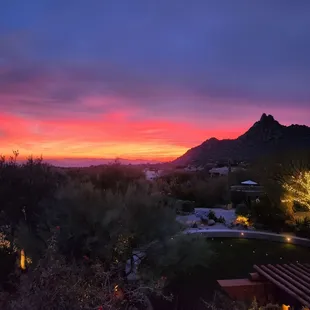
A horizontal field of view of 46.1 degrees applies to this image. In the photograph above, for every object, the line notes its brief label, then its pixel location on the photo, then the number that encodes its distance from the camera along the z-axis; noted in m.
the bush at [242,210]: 15.97
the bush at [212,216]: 16.29
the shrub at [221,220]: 15.98
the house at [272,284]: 7.29
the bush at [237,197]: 20.57
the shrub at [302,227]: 13.43
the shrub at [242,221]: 15.34
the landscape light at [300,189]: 14.44
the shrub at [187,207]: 18.38
